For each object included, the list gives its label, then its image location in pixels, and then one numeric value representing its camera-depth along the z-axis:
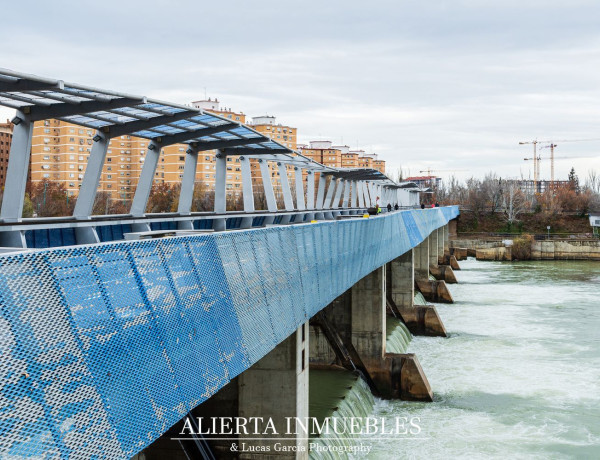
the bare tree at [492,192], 112.21
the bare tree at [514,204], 97.47
